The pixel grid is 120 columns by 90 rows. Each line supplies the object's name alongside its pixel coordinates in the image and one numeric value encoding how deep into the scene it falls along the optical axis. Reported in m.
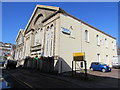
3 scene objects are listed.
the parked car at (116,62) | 21.98
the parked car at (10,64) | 23.56
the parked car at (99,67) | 16.16
